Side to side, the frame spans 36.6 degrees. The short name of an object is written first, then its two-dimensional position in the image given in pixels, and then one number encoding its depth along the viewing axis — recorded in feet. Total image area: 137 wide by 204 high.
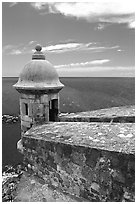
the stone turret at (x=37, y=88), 22.18
